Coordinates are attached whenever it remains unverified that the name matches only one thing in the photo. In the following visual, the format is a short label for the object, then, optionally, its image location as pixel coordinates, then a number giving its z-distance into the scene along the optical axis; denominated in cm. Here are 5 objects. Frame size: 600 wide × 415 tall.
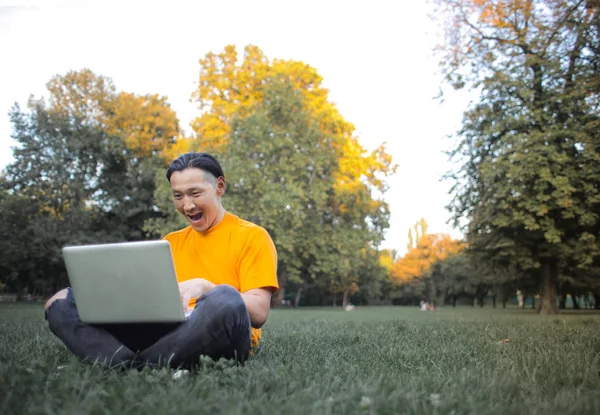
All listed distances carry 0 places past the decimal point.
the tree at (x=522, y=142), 1459
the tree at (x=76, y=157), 2495
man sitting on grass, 269
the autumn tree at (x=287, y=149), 1953
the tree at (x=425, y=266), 5566
